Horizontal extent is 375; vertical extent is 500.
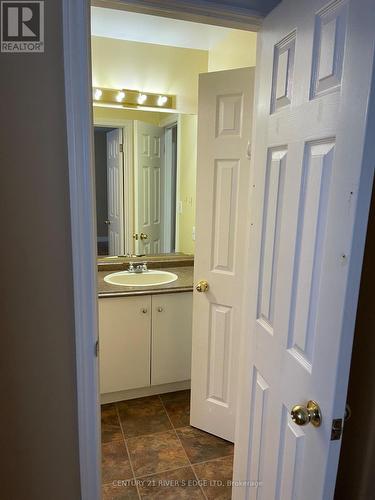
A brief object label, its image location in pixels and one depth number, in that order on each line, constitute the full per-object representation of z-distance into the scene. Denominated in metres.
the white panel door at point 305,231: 0.73
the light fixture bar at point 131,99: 2.42
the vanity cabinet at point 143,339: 2.19
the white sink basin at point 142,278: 2.47
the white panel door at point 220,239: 1.69
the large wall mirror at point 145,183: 2.52
